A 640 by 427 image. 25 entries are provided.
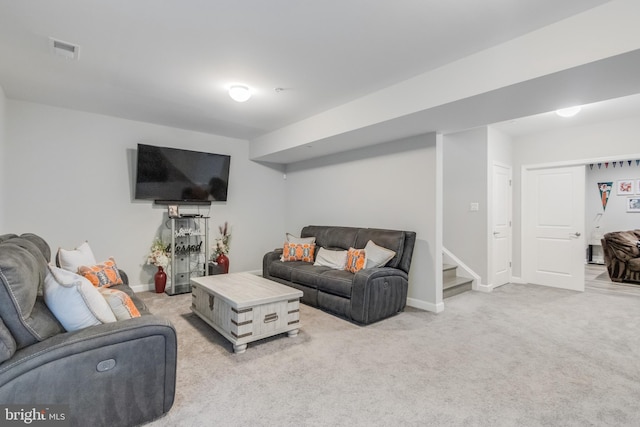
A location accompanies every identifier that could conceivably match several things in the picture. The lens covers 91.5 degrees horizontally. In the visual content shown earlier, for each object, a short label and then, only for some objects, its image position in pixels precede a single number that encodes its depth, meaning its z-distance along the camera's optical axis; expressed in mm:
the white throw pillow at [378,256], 3658
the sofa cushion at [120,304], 1904
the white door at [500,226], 5027
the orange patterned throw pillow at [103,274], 2955
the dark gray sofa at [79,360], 1419
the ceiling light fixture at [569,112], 3950
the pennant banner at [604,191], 7402
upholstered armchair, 5449
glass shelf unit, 4777
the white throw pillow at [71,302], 1668
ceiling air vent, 2471
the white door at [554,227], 4930
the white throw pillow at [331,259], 4016
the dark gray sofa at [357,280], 3332
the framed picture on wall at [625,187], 7082
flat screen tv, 4504
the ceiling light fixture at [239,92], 3216
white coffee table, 2666
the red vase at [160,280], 4512
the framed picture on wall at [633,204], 6992
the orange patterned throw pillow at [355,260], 3711
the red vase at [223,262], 5031
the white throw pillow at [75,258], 2951
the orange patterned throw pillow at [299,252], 4627
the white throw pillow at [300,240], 4805
